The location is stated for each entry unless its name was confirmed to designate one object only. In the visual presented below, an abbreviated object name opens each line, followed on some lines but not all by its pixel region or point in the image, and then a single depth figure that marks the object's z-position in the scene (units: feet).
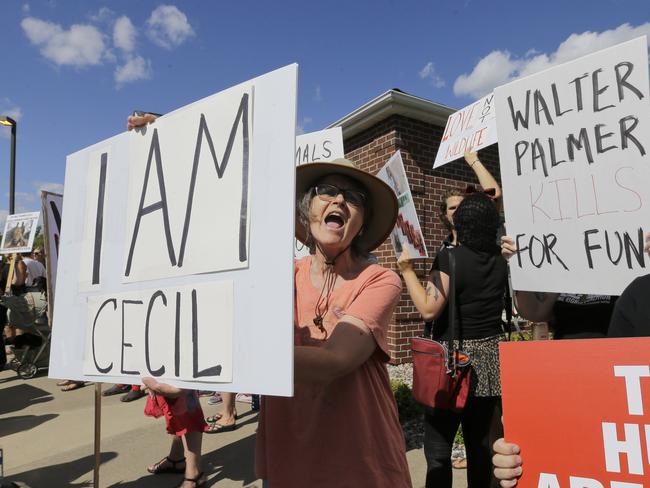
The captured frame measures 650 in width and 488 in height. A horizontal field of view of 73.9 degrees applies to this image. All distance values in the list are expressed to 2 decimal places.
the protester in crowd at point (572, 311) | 5.94
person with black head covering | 7.21
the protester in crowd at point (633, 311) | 3.99
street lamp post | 36.94
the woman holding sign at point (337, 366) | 4.16
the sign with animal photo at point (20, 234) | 19.19
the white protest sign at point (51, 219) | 9.64
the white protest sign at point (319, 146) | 10.89
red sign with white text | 2.91
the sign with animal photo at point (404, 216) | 7.61
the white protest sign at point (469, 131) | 8.60
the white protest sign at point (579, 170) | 4.00
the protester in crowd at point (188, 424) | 9.84
